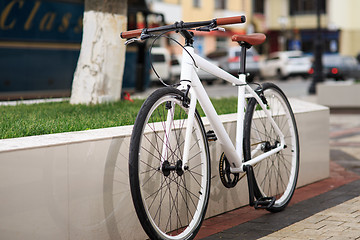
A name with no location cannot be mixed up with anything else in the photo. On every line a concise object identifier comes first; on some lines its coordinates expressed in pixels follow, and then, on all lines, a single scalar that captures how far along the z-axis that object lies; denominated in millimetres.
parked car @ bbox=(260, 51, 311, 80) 37438
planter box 3592
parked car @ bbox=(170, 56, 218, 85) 31031
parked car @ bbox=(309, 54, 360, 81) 33312
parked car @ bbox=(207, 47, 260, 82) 32250
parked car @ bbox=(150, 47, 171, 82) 27969
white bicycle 3934
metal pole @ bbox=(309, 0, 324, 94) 21219
